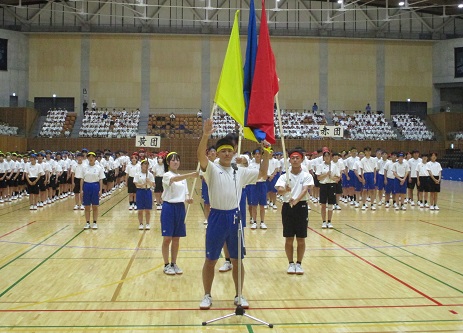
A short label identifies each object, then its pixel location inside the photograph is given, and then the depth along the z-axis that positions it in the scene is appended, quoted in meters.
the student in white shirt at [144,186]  11.58
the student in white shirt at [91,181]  11.91
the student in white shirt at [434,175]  16.83
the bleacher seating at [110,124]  35.82
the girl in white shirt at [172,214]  7.83
